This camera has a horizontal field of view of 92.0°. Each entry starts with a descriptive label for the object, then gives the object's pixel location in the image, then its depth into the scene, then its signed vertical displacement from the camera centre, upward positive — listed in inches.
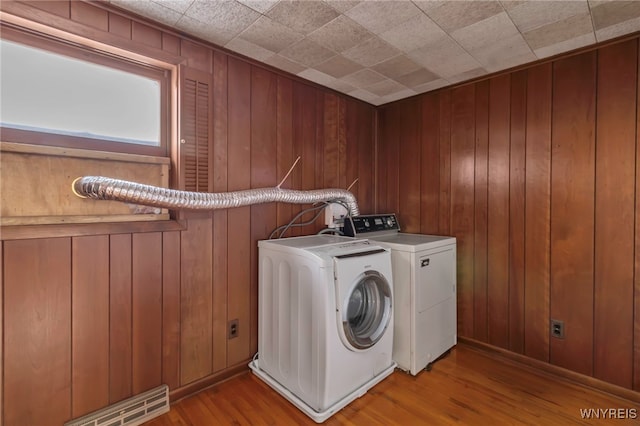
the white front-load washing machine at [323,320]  68.2 -26.9
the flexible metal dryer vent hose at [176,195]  58.5 +3.7
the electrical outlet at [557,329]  85.4 -32.7
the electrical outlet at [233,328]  84.3 -32.2
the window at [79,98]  56.9 +23.7
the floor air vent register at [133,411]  62.5 -42.3
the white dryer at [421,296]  86.0 -24.8
